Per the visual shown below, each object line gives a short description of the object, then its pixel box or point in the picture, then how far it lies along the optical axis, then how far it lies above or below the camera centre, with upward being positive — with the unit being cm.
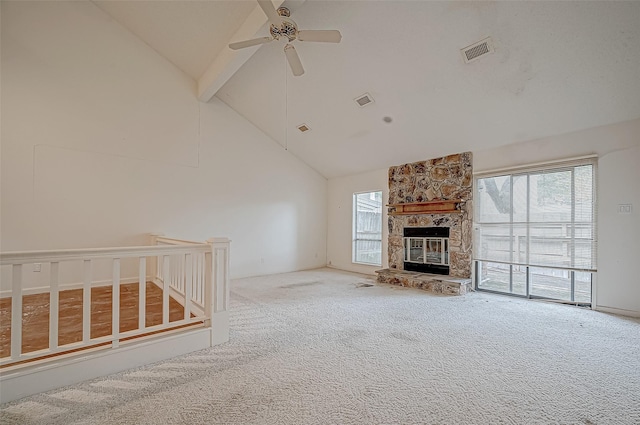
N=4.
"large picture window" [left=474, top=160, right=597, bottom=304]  391 -18
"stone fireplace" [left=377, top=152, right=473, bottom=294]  489 -13
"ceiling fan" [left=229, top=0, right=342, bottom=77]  249 +178
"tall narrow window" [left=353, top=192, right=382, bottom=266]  642 -27
